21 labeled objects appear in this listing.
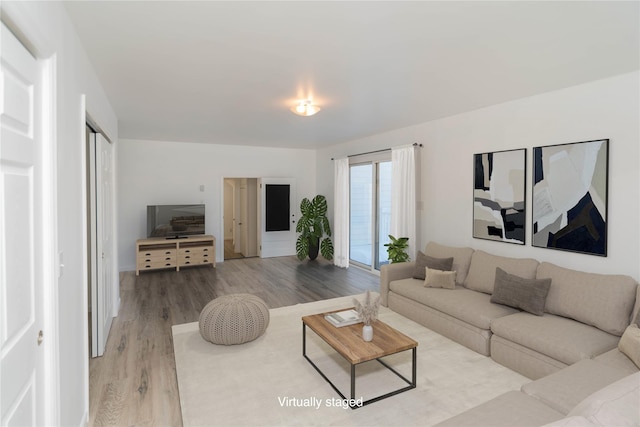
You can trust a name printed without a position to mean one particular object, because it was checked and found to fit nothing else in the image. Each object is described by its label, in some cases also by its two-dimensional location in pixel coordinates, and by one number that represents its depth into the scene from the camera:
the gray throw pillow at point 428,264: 4.21
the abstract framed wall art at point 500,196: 3.87
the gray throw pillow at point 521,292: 3.12
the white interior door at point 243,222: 8.70
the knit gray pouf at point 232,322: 3.39
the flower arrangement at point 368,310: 2.76
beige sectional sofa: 1.82
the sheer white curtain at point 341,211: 7.01
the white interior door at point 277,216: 7.96
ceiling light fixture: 3.78
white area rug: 2.39
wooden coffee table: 2.51
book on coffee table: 3.05
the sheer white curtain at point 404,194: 5.18
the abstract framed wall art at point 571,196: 3.17
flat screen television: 6.71
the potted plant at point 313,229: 7.58
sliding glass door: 6.24
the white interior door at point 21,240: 1.20
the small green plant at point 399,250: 5.05
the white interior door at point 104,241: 3.23
